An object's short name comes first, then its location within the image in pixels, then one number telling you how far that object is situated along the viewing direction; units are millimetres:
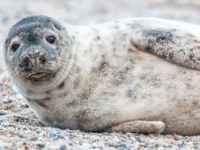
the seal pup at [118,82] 10242
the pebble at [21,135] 8859
